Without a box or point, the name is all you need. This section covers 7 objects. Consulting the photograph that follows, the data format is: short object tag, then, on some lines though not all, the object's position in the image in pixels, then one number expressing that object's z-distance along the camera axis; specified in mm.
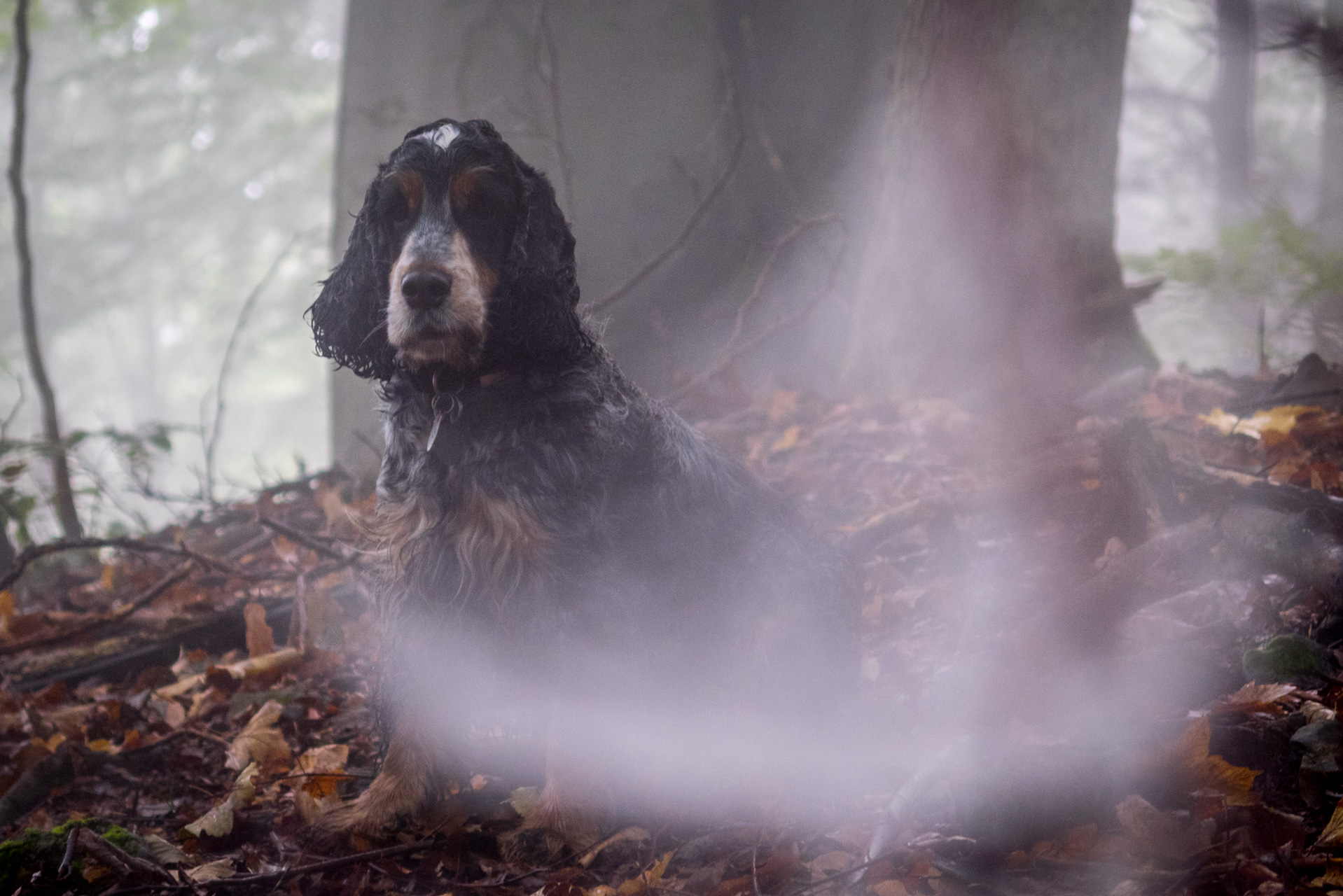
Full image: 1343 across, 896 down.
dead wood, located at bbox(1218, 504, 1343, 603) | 3180
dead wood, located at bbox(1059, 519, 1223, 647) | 3373
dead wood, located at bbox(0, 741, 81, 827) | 3396
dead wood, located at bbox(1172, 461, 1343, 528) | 3307
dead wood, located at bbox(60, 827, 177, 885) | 2529
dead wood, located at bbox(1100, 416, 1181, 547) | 3742
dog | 2951
